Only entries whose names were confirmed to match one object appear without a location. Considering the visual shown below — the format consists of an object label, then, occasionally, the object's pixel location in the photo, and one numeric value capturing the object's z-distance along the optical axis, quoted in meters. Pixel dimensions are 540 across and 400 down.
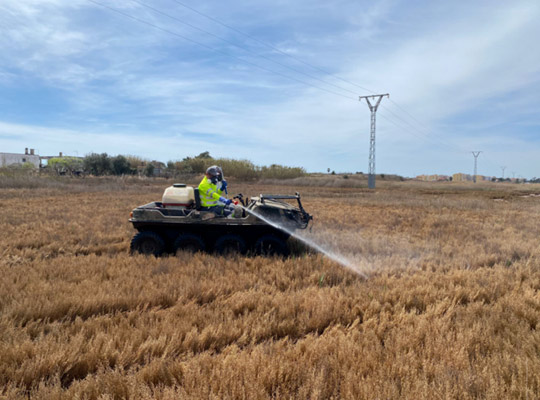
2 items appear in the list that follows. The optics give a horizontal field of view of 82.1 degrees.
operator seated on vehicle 7.11
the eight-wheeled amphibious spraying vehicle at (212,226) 6.79
